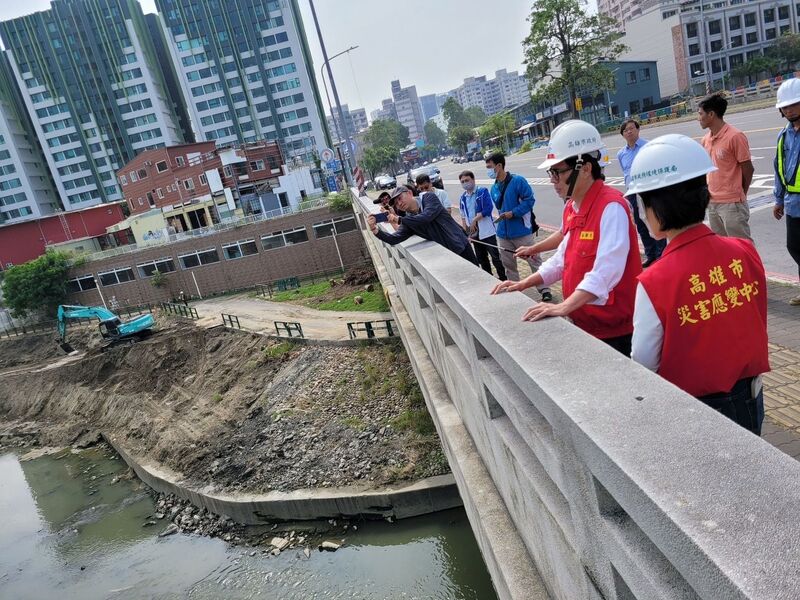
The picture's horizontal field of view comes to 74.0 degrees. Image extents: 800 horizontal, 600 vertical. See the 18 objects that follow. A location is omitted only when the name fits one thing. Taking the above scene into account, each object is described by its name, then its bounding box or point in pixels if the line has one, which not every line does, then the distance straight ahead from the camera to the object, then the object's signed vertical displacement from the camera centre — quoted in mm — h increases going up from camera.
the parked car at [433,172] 15962 -223
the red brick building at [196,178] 43406 +3747
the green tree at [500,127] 62625 +2834
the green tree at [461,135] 81438 +3670
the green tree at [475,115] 123788 +9593
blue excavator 27333 -4044
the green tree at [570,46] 36375 +5834
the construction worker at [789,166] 4141 -685
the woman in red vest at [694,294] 1760 -611
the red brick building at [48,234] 44594 +2289
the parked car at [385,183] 26155 -191
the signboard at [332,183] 48575 +801
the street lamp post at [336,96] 20156 +3736
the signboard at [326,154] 29766 +2134
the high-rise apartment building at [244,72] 64250 +16788
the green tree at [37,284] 36562 -1225
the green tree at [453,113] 111125 +9995
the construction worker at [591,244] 2477 -549
